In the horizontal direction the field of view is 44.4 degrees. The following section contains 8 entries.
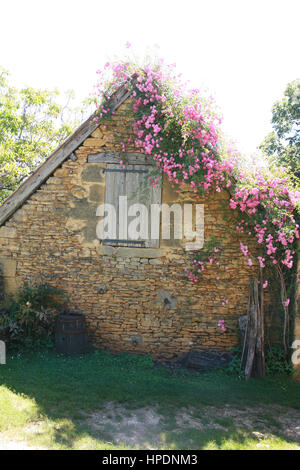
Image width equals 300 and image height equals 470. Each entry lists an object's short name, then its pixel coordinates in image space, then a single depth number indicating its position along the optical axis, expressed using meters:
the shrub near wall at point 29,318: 6.62
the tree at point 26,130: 13.40
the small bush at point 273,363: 6.30
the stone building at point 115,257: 6.82
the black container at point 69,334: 6.63
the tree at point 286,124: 15.30
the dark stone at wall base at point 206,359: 6.45
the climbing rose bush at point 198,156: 6.15
